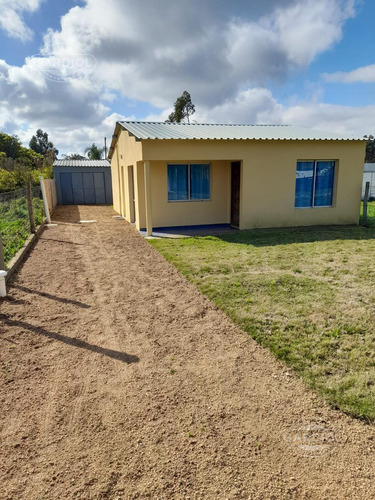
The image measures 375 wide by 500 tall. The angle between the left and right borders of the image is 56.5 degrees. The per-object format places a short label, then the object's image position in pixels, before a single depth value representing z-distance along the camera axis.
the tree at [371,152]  61.00
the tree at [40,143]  76.81
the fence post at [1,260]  6.14
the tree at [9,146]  49.62
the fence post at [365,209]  12.29
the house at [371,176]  25.18
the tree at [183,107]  34.00
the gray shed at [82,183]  25.27
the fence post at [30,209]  10.92
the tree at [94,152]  42.06
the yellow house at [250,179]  11.48
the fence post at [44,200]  14.16
